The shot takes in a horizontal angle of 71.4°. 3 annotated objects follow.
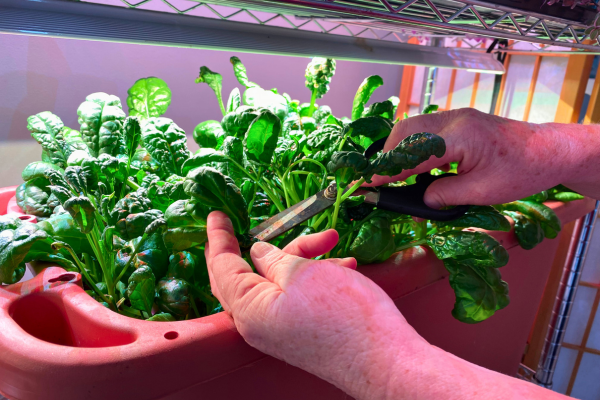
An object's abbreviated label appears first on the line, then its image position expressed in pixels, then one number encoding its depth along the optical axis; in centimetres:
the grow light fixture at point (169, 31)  36
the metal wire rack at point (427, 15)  39
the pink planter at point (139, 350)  32
